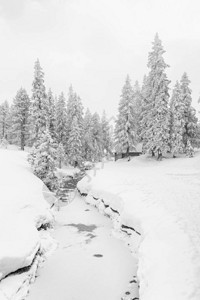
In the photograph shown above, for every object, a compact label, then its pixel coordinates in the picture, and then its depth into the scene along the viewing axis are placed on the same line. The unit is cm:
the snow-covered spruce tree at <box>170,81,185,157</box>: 3894
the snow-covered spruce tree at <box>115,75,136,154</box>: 4250
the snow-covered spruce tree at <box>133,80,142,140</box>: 5247
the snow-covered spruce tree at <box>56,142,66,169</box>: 4894
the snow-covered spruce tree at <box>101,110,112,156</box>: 6900
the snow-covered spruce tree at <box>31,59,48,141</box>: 4166
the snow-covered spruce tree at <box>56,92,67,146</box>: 5453
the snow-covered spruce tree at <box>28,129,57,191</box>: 2845
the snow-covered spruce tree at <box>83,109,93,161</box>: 6031
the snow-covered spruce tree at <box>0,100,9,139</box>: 6848
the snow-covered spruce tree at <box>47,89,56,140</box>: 4894
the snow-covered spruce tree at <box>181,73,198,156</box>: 4138
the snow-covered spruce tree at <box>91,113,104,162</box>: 6234
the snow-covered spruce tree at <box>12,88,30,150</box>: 5428
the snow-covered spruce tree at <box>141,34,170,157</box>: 3731
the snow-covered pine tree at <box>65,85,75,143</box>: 5507
